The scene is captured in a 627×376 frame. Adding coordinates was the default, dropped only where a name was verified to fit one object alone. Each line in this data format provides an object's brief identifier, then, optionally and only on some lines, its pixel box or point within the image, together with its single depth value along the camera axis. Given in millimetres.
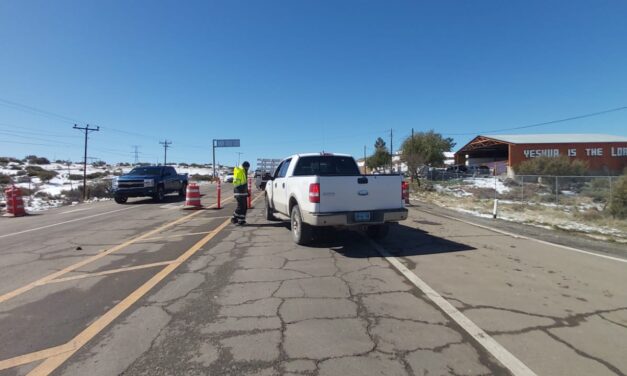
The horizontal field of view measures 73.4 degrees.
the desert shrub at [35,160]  79825
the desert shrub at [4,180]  38653
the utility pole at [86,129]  42188
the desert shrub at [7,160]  68619
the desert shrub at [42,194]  28578
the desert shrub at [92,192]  29559
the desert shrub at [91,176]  54878
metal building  56719
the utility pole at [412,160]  45828
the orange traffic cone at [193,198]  18109
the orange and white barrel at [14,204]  17922
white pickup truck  8102
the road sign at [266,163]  43031
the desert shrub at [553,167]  45312
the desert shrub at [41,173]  48181
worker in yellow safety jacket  12392
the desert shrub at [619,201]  15996
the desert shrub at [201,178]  74350
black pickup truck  22203
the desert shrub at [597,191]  23188
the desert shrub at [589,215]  15381
